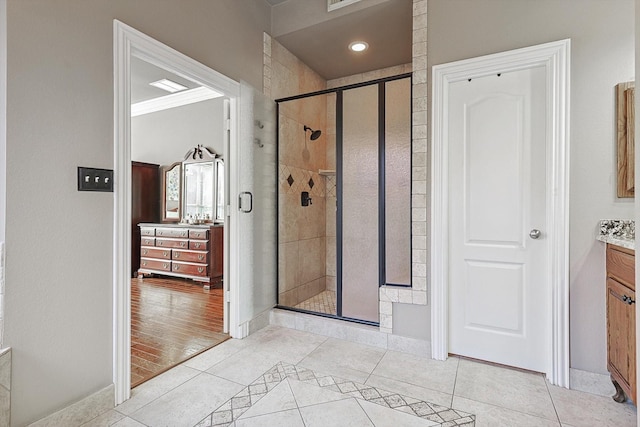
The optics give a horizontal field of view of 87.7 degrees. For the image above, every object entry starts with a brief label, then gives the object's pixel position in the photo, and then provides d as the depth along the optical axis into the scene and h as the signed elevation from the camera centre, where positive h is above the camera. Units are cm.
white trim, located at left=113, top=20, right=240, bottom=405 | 183 +5
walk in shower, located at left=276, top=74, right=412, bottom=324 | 269 +14
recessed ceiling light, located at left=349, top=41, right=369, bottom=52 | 335 +170
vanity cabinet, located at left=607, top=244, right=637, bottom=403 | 163 -57
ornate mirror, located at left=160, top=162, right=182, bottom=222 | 545 +33
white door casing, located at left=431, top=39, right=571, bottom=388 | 202 +26
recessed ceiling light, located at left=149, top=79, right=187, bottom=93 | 470 +185
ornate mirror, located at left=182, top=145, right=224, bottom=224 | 511 +40
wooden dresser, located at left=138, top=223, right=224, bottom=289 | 461 -57
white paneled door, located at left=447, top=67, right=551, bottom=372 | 216 -5
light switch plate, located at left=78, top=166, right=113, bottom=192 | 168 +17
